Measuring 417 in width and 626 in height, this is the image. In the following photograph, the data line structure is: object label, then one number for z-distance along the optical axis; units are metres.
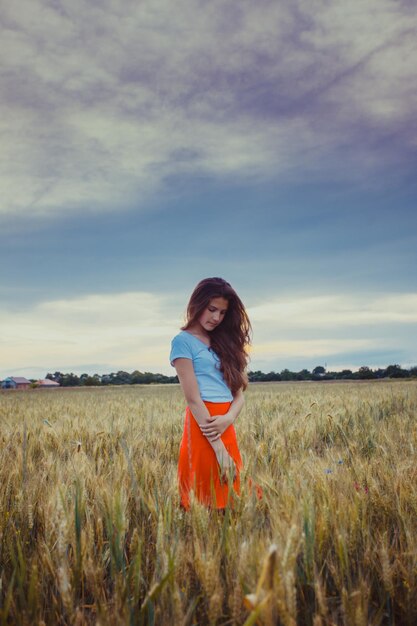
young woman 2.48
